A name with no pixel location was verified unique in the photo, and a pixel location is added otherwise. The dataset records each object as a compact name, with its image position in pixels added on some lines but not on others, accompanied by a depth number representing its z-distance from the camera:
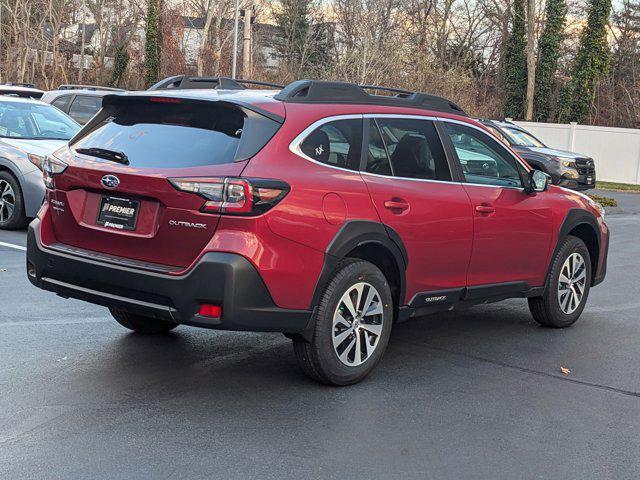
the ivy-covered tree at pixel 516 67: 46.62
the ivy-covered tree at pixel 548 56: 44.09
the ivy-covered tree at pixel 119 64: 55.03
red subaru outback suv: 5.03
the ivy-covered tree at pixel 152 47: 53.22
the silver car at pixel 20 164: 11.50
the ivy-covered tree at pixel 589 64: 41.19
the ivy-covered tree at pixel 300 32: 63.09
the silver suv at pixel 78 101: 19.55
